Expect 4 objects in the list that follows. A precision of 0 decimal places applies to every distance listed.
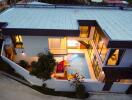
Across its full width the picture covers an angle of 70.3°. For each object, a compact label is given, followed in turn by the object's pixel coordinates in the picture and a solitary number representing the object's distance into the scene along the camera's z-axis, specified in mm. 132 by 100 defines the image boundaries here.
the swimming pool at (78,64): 13047
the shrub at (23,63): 12336
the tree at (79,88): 10874
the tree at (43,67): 10546
